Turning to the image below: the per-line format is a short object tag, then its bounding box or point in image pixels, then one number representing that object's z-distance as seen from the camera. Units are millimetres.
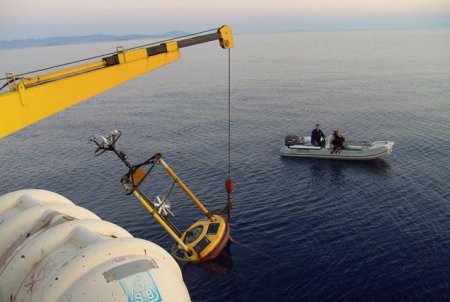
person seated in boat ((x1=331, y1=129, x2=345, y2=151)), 36906
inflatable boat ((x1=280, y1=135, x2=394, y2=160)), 35219
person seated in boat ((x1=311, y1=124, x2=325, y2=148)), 38031
